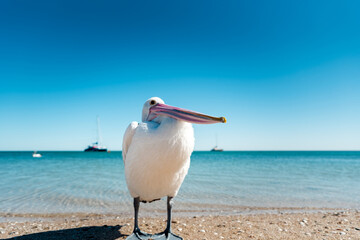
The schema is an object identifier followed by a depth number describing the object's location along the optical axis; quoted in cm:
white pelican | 268
